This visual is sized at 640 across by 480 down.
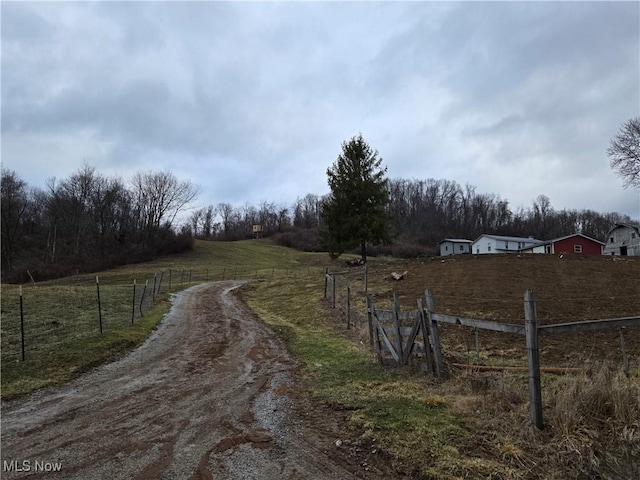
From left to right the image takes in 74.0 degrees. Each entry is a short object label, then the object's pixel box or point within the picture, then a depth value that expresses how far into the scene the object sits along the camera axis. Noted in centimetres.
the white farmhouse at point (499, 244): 6881
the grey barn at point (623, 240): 5115
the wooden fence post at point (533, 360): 513
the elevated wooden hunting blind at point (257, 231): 10694
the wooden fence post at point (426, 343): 801
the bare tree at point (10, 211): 6344
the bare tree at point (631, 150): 4825
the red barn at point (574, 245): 5772
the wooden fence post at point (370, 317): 1101
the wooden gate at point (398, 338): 807
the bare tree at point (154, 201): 7644
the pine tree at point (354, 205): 4003
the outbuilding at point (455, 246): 7888
